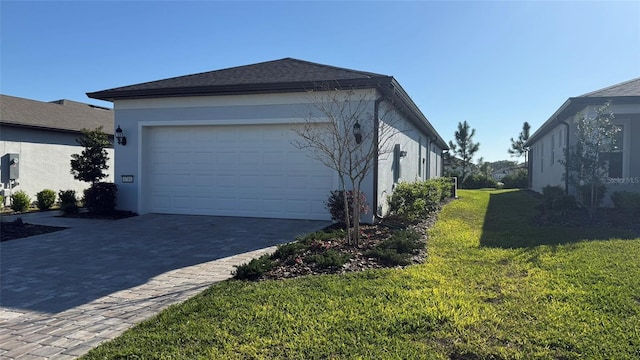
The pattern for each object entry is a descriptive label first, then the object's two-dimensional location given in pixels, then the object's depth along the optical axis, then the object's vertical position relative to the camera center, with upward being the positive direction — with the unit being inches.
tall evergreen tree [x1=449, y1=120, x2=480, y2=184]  1603.1 +117.3
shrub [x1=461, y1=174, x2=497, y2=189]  1307.8 -16.0
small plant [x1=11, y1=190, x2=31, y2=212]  506.6 -37.0
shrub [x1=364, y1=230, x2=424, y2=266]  227.6 -43.8
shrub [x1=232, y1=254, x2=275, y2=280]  202.5 -47.6
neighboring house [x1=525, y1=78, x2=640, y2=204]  437.7 +65.3
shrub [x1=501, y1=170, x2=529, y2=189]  1198.3 -8.1
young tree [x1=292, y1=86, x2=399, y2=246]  367.9 +50.5
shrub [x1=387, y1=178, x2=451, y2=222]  387.2 -24.4
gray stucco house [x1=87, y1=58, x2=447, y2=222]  395.2 +32.4
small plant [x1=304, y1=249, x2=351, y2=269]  217.0 -45.1
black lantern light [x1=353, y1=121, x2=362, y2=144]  362.3 +38.0
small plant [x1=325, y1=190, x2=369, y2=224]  346.7 -25.4
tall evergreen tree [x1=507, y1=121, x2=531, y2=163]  1836.9 +165.7
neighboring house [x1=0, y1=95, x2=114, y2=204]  564.2 +40.3
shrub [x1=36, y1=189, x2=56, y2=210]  532.7 -34.7
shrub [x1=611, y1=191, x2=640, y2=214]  379.9 -21.3
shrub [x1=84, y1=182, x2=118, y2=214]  438.6 -26.8
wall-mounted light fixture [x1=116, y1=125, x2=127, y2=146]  446.6 +39.4
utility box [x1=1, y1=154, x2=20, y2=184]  555.5 +6.7
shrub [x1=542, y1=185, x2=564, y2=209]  442.3 -18.3
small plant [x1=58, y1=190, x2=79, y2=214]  456.4 -34.8
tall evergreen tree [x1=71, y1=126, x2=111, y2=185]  472.4 +15.9
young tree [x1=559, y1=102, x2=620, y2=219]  378.9 +25.4
